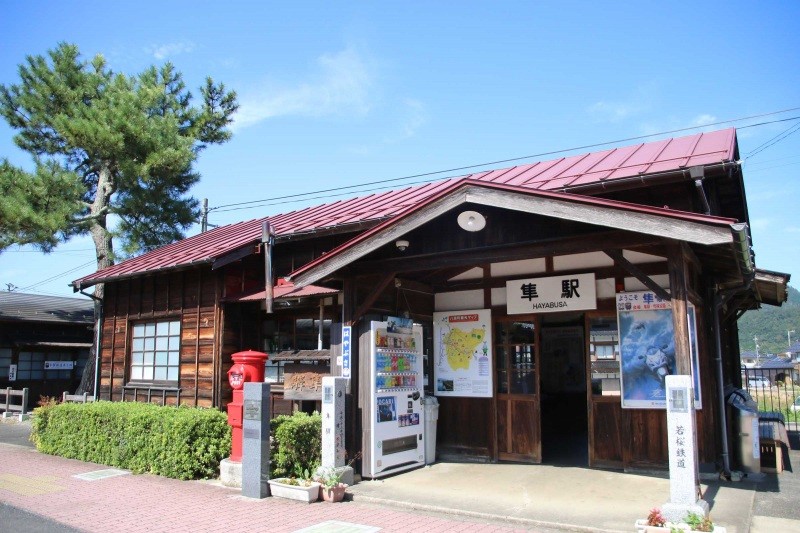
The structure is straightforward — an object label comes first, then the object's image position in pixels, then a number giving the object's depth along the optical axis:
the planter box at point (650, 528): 5.53
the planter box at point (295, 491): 7.66
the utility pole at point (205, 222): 27.54
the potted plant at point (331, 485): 7.66
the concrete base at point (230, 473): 8.58
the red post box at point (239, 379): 8.64
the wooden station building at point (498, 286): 7.31
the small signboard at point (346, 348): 8.77
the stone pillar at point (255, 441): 8.00
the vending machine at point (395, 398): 8.61
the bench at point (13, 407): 17.56
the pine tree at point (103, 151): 17.83
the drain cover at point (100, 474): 9.40
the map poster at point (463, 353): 9.93
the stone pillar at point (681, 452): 5.79
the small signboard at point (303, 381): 10.16
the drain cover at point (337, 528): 6.42
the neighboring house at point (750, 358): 67.70
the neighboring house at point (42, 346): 20.55
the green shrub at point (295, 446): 8.48
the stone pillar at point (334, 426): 8.18
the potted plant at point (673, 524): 5.50
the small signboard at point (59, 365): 21.44
